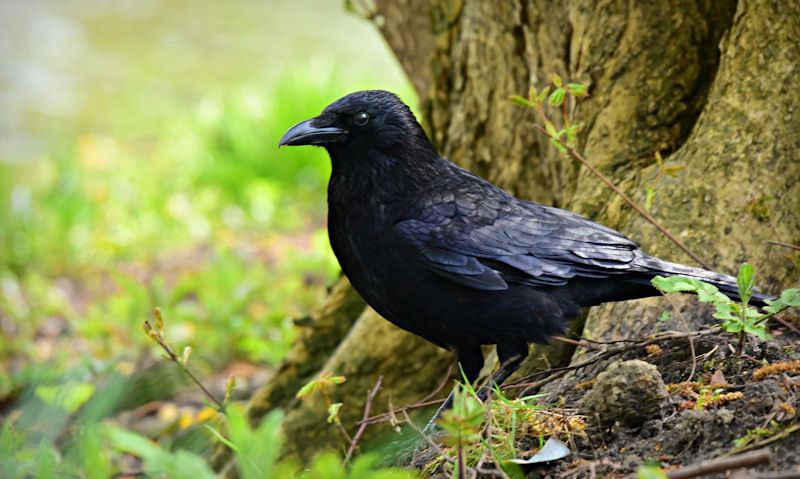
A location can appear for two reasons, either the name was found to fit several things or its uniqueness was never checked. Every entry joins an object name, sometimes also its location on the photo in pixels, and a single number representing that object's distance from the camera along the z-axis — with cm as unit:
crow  661
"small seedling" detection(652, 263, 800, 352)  547
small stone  535
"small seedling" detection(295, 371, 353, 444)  592
